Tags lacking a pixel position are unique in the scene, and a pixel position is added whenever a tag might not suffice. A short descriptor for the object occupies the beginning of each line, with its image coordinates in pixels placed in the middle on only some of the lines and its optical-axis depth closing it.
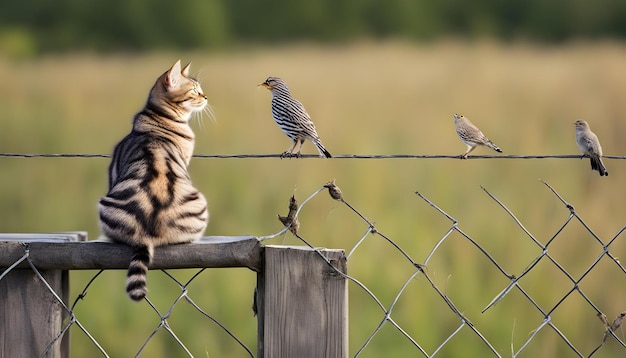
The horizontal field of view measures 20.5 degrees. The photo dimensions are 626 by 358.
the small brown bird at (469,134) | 8.85
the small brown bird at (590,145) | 8.14
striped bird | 8.29
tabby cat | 4.07
